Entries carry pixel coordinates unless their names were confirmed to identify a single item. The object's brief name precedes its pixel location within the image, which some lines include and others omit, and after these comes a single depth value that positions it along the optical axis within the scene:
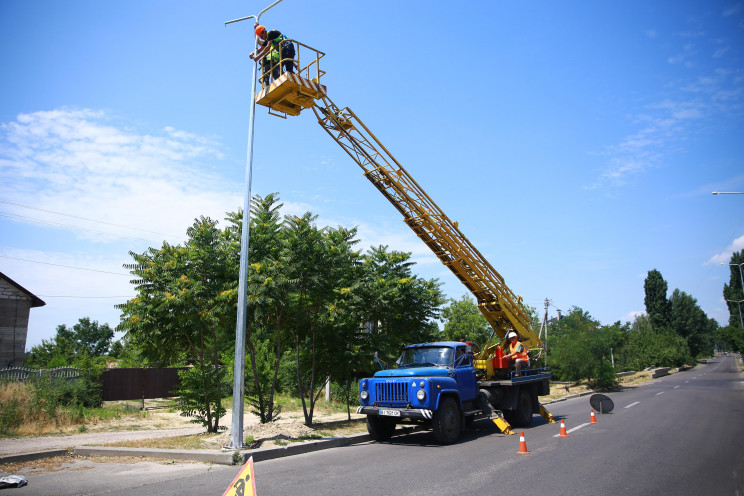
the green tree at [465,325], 36.41
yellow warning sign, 4.02
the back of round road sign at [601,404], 16.16
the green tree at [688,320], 76.20
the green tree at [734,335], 52.69
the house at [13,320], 26.95
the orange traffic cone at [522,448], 9.62
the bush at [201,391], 12.03
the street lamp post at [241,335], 9.80
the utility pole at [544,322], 31.16
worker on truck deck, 14.05
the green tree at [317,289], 13.37
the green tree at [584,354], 29.55
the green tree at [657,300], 75.12
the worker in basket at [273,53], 11.57
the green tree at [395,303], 15.78
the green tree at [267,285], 12.12
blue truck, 10.90
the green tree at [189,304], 12.22
